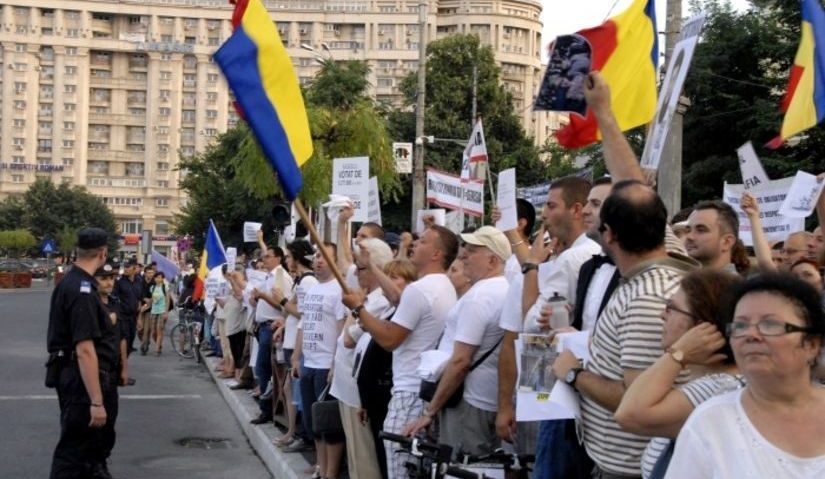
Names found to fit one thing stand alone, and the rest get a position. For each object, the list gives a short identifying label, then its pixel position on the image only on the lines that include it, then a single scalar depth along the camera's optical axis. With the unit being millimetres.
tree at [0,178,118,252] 98750
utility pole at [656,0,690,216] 10469
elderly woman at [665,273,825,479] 2729
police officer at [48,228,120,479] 7781
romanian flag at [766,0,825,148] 6551
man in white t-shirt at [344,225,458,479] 6832
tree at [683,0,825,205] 18859
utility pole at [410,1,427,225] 27812
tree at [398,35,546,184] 51812
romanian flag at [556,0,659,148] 6457
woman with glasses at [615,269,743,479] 3301
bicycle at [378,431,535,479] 5500
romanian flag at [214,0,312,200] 6574
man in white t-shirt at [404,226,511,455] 6164
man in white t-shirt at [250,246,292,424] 12594
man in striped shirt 3846
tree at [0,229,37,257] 86312
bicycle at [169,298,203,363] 22719
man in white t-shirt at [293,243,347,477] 9031
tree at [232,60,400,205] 24844
